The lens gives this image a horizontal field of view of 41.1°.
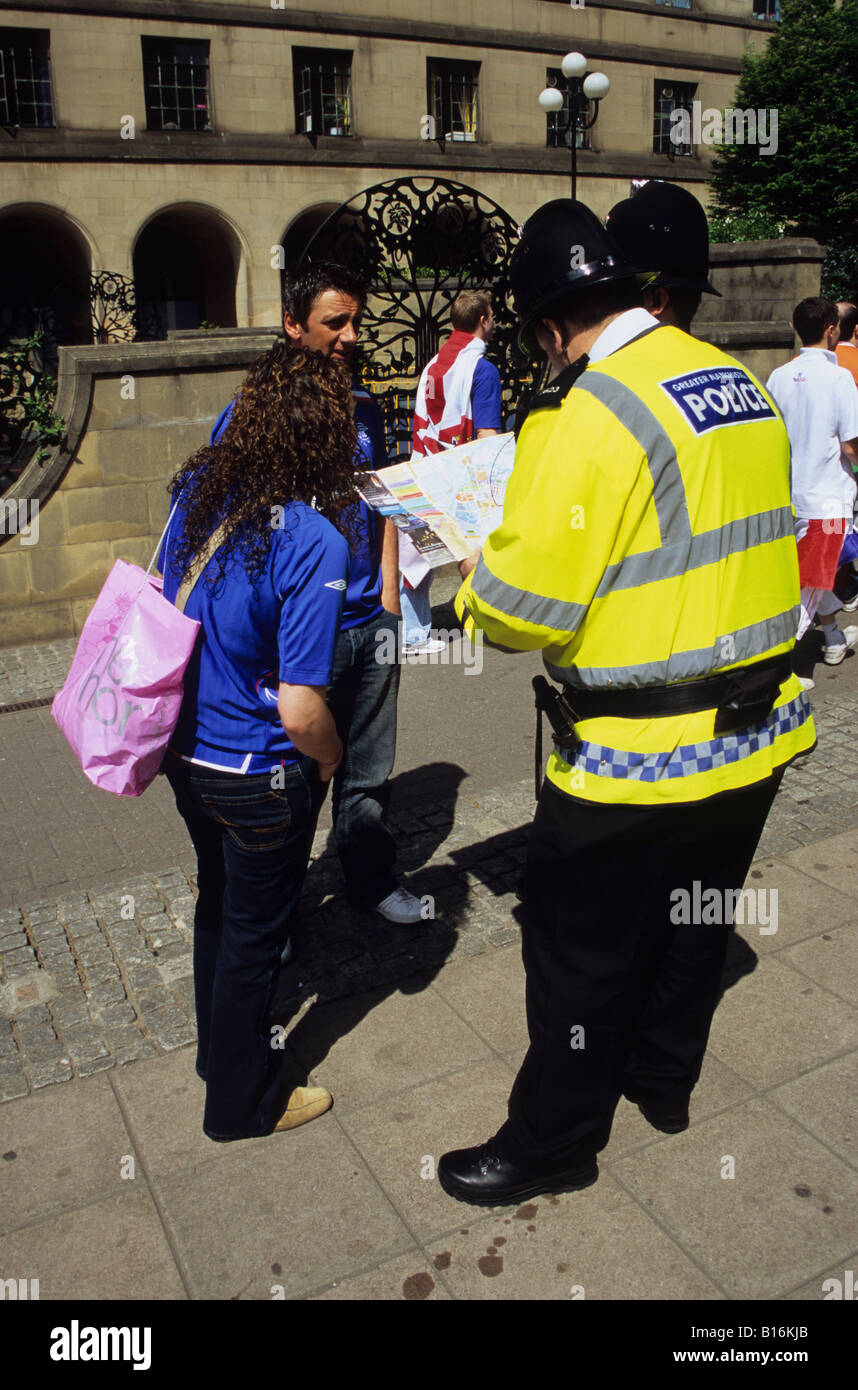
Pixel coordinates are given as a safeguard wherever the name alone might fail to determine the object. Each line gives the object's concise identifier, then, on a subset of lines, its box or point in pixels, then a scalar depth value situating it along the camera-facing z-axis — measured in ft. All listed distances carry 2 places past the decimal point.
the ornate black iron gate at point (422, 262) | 28.14
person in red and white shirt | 21.90
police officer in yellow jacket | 7.45
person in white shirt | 20.70
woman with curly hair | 8.38
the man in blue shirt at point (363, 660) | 12.12
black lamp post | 63.57
